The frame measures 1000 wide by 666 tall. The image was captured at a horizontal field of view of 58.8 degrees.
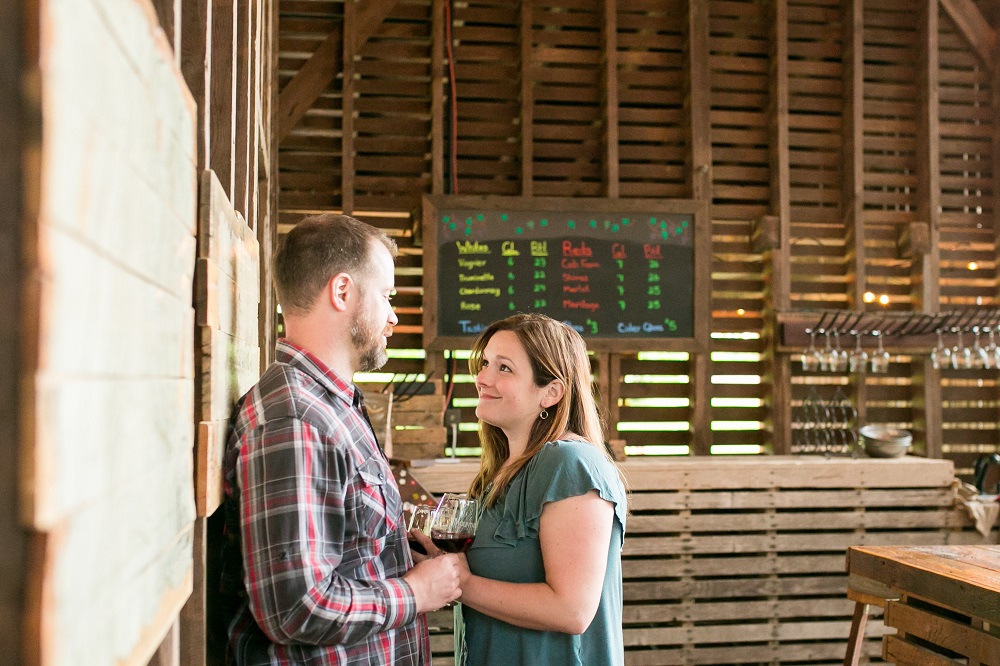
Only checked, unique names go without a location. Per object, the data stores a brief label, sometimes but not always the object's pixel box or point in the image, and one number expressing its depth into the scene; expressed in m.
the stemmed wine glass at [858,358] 5.38
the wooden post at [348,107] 5.52
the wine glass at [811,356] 5.38
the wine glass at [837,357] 5.31
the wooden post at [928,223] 5.87
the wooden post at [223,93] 1.75
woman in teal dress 1.90
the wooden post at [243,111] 1.98
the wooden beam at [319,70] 5.49
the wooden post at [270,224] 3.92
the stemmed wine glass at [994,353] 5.33
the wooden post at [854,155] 5.88
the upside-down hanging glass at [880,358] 5.35
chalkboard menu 5.51
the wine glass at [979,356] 5.31
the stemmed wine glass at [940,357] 5.52
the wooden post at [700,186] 5.70
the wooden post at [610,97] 5.72
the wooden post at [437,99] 5.56
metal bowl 5.14
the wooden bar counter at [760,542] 4.75
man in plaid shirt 1.43
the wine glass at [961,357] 5.34
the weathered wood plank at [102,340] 0.57
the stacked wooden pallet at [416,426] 4.82
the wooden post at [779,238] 5.75
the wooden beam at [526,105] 5.66
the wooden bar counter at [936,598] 2.71
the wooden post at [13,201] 0.57
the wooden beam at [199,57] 1.43
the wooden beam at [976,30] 6.12
